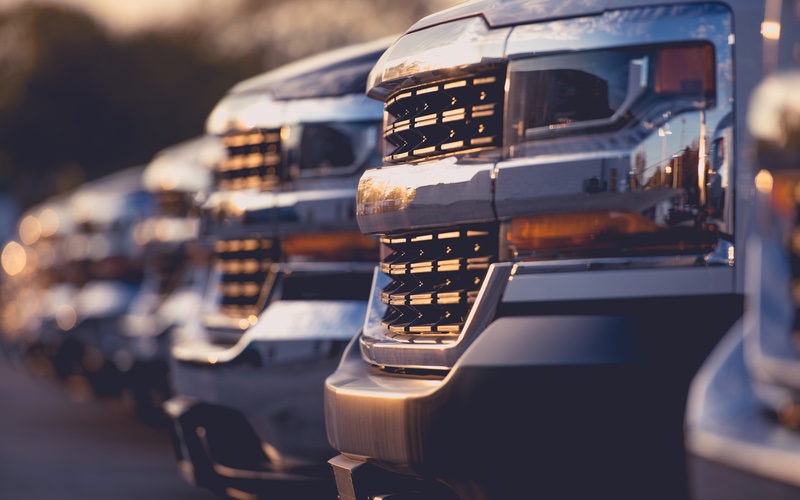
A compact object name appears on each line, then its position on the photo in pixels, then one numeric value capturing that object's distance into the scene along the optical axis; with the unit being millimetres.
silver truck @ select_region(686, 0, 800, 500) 4422
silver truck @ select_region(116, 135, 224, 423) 15061
